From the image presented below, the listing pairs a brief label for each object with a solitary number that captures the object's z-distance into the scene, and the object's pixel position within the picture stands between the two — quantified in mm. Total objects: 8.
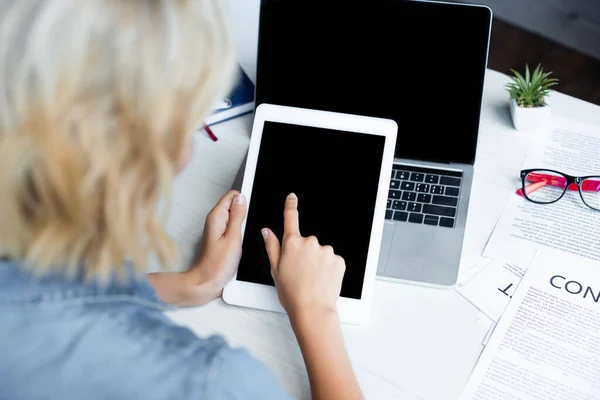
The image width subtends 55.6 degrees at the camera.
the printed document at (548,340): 695
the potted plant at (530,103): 925
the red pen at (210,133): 973
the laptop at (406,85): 817
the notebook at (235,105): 984
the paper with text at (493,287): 772
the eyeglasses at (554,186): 859
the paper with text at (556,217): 816
